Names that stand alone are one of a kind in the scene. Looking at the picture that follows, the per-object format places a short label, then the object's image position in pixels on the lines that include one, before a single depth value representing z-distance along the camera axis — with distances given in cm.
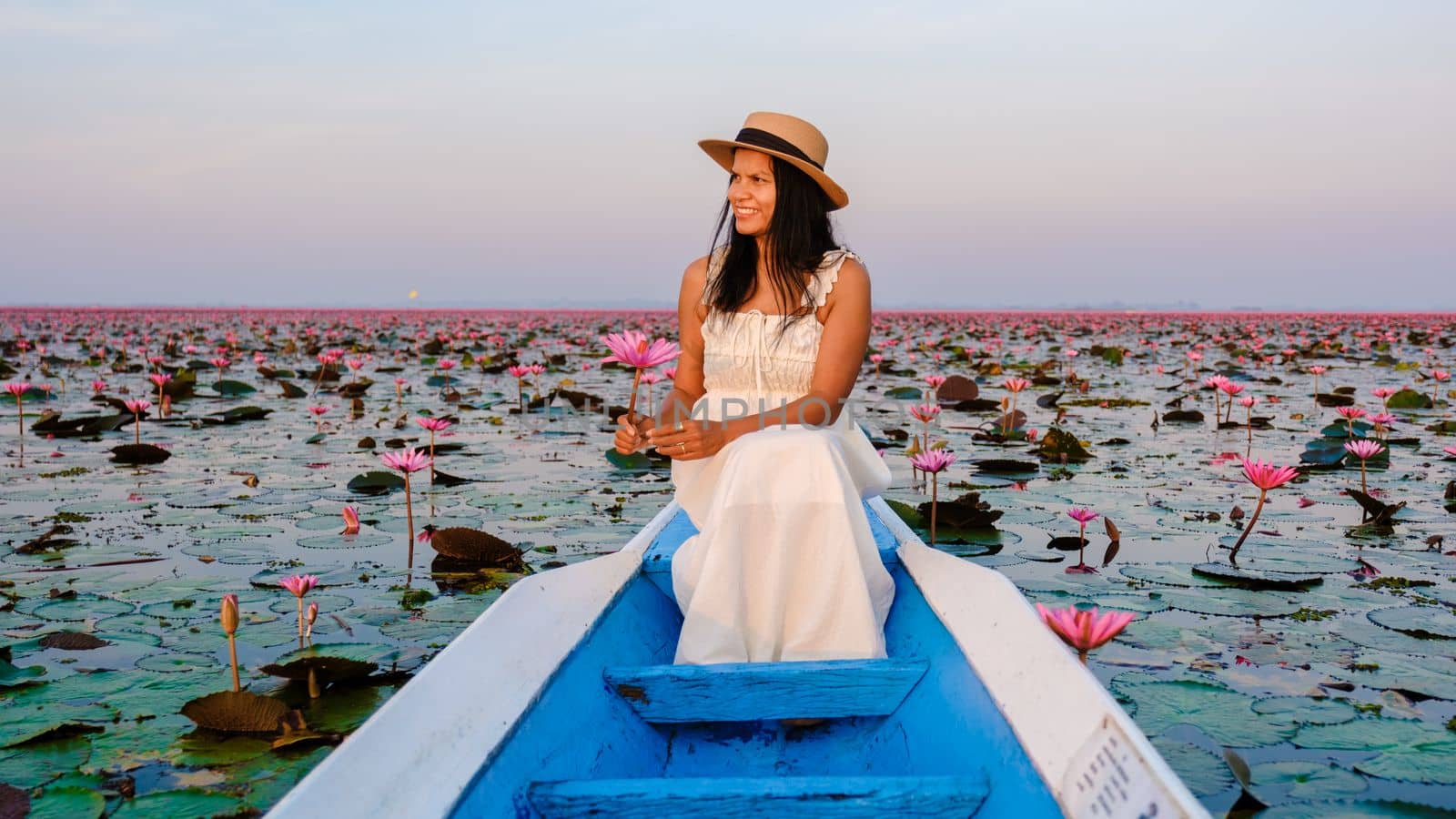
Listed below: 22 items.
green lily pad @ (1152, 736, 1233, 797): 196
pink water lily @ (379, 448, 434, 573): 359
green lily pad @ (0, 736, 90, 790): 197
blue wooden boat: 127
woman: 212
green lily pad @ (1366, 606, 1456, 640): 280
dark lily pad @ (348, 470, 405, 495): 494
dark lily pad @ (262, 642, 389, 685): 239
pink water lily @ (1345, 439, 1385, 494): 438
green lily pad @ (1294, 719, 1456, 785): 198
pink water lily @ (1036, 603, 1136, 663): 155
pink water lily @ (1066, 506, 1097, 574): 360
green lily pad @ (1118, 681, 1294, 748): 220
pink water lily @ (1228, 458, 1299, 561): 324
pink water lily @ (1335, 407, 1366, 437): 532
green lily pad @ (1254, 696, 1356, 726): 225
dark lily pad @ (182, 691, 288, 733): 216
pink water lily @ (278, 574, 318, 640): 249
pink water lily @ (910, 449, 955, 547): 371
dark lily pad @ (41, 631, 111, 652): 269
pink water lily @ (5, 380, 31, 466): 600
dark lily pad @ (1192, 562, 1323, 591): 332
